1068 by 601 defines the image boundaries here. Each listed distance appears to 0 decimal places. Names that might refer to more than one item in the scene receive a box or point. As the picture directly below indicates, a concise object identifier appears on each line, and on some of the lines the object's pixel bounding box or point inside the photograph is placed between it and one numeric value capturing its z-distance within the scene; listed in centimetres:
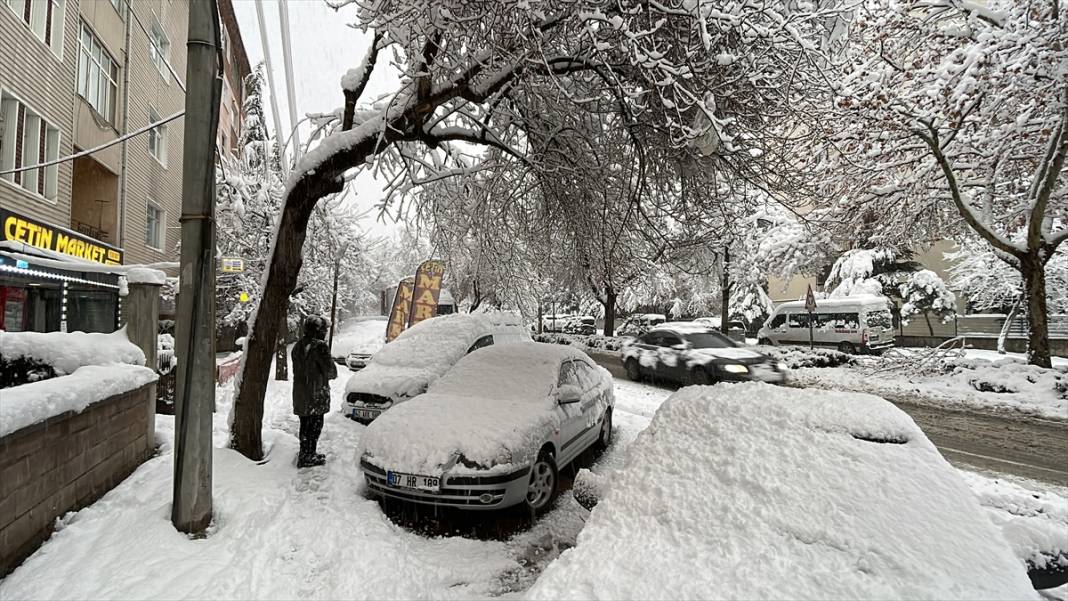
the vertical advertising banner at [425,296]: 1606
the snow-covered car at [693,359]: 1276
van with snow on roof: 2131
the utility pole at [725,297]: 2385
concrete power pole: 375
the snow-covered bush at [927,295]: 2473
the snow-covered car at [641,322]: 4201
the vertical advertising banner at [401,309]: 1661
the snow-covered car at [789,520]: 175
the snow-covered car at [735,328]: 3003
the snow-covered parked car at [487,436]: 457
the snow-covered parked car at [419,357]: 806
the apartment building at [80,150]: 1055
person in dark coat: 586
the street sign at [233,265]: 802
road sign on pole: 1858
